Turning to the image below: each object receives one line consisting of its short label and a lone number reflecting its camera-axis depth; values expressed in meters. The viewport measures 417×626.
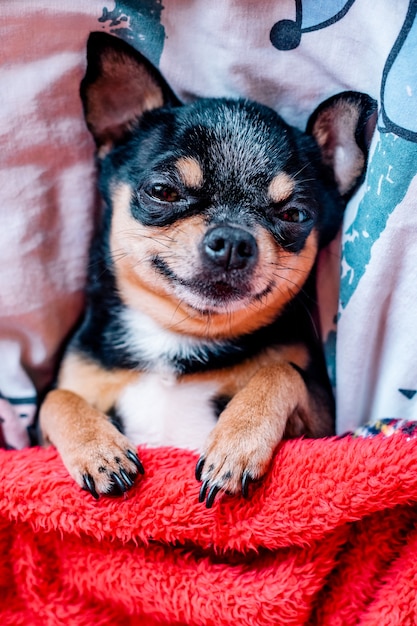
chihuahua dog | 0.38
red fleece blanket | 0.37
